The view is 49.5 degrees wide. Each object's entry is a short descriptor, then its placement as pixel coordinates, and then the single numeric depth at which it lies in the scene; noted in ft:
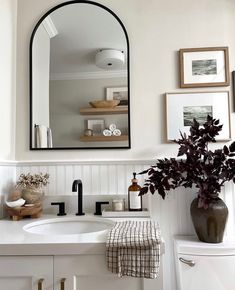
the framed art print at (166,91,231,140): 5.54
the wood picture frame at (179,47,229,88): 5.60
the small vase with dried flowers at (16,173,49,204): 5.15
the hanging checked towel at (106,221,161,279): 3.27
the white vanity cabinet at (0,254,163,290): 3.36
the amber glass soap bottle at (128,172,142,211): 5.09
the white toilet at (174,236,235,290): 4.27
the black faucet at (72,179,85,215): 5.18
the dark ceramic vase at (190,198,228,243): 4.54
